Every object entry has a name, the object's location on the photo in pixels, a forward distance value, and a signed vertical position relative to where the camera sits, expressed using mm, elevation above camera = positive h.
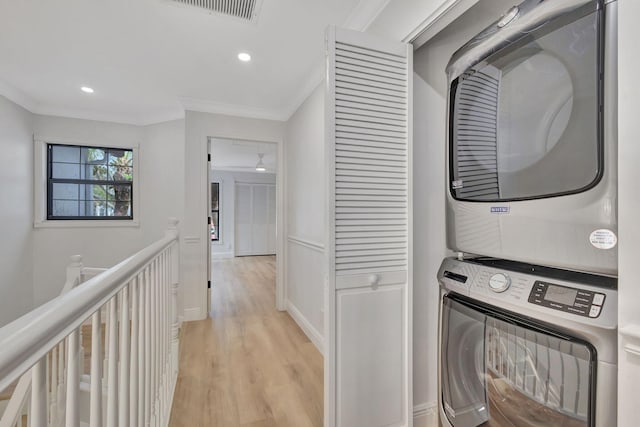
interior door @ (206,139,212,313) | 3303 -71
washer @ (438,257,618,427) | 771 -415
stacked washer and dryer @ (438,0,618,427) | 772 -31
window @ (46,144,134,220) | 3547 +357
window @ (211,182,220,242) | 7622 +44
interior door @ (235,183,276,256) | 7777 -195
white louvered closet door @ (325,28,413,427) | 1308 -94
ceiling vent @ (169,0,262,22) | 1664 +1185
